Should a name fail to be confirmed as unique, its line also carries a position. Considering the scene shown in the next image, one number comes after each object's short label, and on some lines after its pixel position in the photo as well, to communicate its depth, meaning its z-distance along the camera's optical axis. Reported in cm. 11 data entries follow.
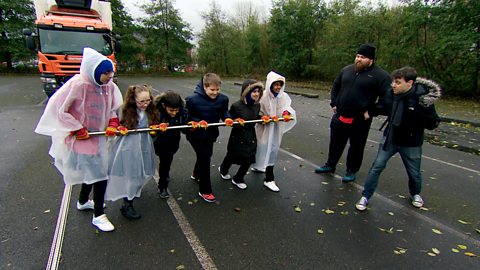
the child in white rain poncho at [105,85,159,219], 300
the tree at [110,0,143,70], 3356
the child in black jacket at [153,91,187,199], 323
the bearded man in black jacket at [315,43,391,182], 396
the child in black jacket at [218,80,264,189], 360
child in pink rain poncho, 258
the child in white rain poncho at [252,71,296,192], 382
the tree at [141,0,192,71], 3447
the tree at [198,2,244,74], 3469
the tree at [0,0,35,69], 2766
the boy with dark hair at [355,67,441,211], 312
